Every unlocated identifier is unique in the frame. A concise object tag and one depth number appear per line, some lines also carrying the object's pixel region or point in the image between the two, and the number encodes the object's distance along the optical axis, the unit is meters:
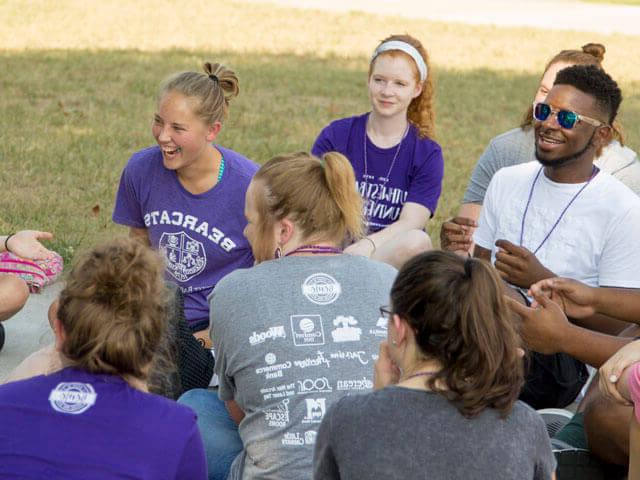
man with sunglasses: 8.38
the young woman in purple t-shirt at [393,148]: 10.51
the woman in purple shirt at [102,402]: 4.80
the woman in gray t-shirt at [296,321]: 5.91
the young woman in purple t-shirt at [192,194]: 8.98
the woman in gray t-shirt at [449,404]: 4.71
